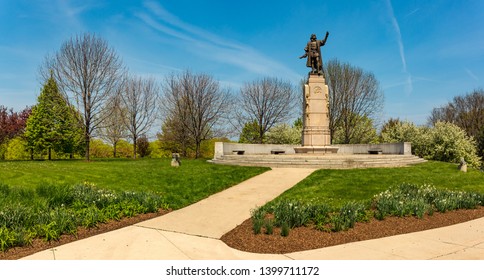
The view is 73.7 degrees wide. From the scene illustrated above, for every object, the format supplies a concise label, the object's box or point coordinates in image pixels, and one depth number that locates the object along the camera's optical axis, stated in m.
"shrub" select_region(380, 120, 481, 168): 29.73
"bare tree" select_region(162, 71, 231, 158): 37.28
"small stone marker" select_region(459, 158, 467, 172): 17.08
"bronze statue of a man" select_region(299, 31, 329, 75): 24.75
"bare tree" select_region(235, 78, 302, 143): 41.94
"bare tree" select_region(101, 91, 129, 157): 31.50
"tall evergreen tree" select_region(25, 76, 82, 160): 31.28
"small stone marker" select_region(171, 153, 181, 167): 18.98
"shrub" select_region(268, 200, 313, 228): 7.08
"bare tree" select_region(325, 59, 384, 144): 38.16
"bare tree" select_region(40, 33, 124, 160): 24.98
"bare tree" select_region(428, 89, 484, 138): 48.22
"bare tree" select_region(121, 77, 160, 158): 37.47
